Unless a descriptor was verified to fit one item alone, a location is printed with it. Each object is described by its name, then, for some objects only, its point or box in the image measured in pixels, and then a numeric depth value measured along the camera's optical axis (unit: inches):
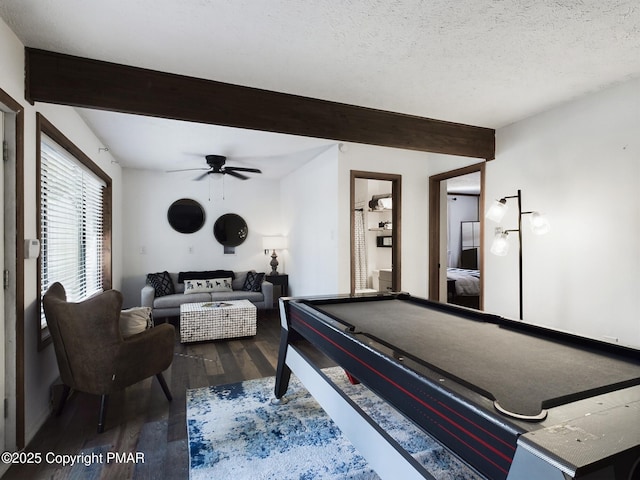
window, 104.3
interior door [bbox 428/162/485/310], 182.1
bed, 226.4
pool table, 30.7
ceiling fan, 184.1
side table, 241.1
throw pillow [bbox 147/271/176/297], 213.2
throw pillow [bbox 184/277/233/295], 218.4
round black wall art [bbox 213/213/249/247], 247.3
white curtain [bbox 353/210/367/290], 250.1
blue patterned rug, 72.1
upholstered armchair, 86.7
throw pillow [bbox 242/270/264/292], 226.8
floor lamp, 124.9
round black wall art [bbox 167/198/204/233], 237.0
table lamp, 244.4
